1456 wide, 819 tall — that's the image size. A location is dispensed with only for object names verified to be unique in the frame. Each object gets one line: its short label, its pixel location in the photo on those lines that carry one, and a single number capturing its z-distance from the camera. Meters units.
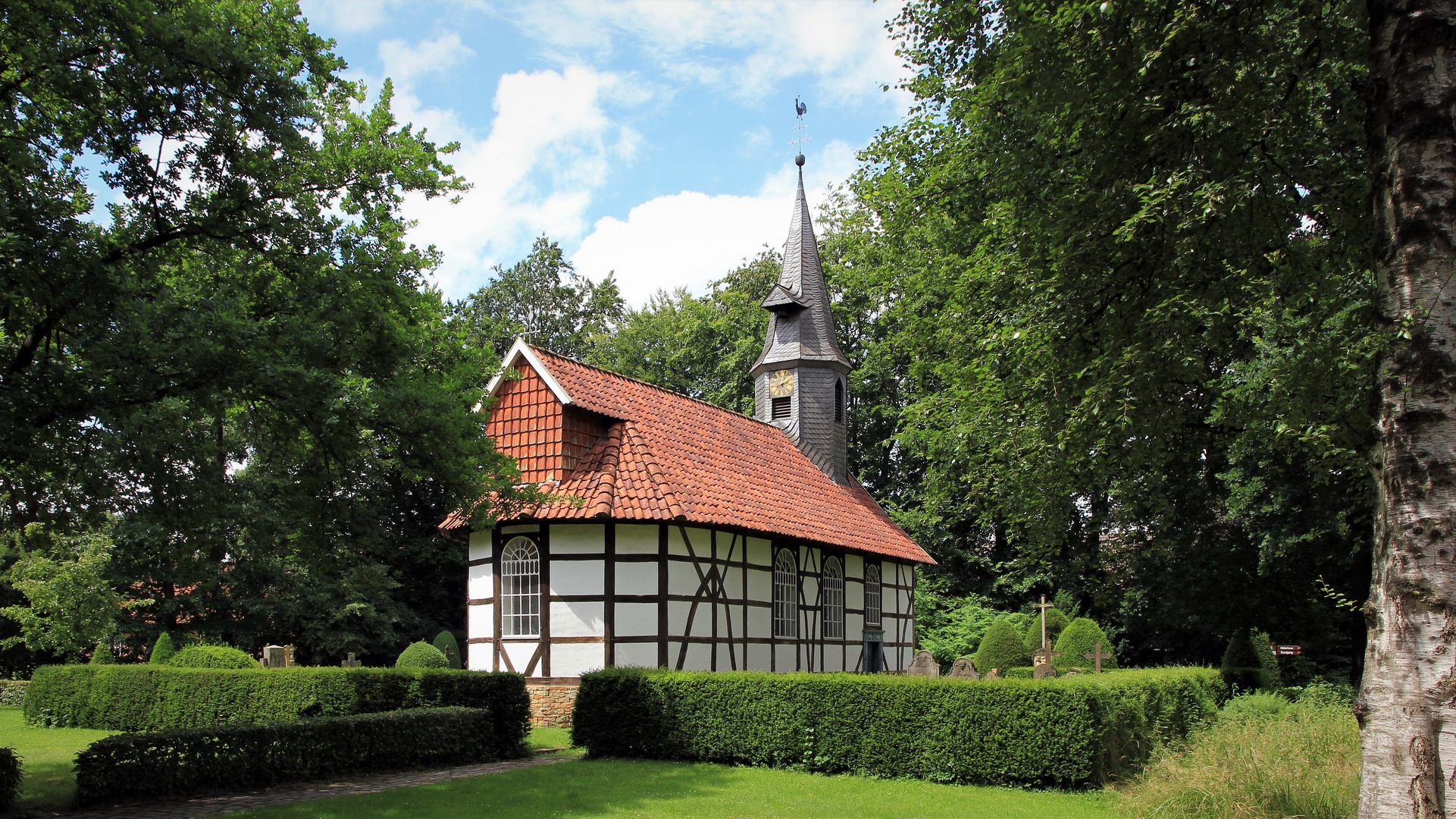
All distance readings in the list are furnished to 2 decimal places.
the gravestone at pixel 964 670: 17.89
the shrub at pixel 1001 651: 23.83
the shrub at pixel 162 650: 23.86
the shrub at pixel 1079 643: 23.02
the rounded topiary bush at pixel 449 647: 25.55
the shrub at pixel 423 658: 21.78
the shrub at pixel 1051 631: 26.14
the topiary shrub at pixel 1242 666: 22.73
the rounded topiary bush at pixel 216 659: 19.95
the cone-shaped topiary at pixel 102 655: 23.97
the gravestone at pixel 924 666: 16.91
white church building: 17.77
